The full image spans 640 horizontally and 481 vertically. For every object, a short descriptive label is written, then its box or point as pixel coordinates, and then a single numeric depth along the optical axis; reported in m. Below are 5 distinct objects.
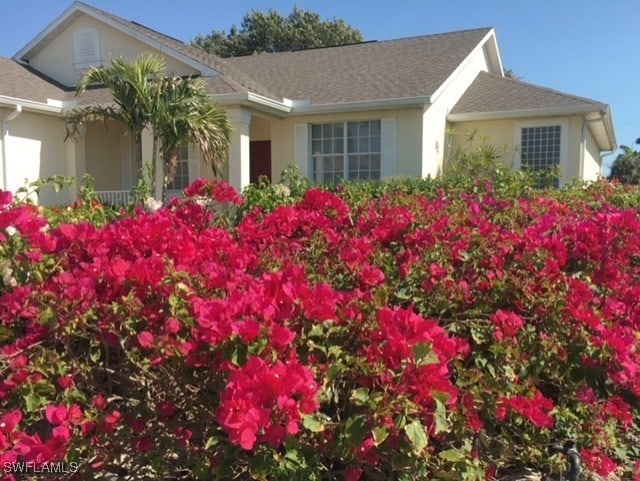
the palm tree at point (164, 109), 11.39
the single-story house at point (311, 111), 13.08
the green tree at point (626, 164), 44.91
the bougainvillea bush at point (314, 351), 1.54
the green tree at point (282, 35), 37.25
